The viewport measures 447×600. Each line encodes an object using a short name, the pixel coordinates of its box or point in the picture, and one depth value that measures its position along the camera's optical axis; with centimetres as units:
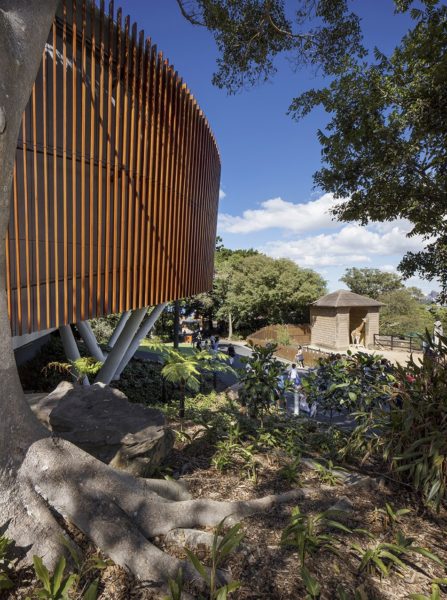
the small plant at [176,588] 219
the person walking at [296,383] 1103
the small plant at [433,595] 229
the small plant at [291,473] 417
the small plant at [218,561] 221
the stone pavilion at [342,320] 3294
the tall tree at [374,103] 857
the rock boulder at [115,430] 378
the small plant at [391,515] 333
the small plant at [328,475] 422
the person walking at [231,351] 2253
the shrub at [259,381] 680
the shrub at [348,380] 659
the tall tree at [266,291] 3938
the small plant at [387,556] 268
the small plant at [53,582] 212
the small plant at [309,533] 277
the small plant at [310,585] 229
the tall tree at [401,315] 4579
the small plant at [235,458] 425
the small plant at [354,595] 227
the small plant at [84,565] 235
